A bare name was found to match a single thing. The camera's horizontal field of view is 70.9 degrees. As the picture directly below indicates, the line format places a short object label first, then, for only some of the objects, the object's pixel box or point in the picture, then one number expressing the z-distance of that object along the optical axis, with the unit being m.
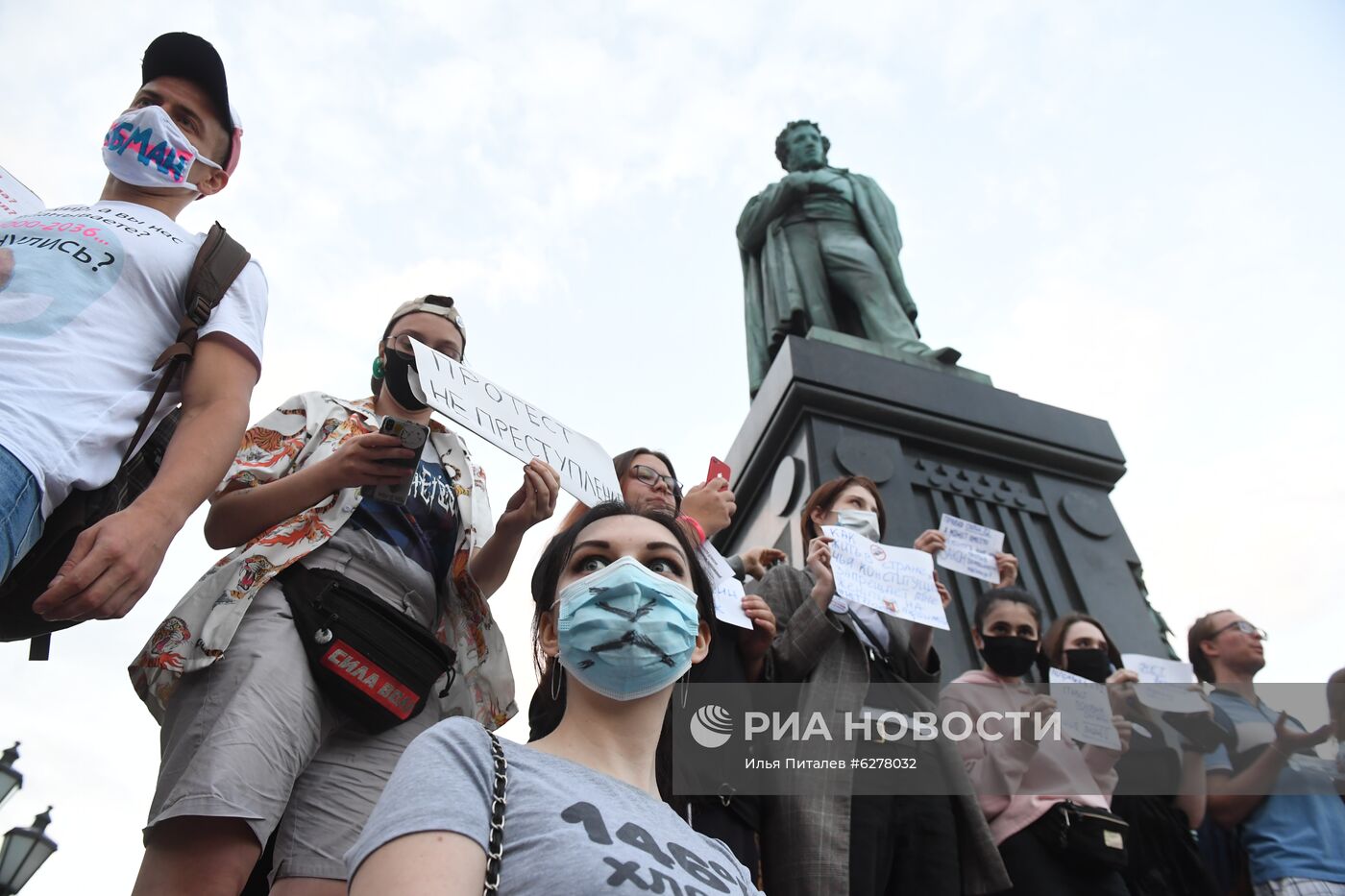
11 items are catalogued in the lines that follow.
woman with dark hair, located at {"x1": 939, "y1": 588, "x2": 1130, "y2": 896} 2.74
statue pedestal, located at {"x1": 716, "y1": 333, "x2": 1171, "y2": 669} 5.04
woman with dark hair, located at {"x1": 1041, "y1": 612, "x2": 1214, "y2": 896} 3.03
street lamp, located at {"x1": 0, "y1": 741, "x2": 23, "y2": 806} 5.57
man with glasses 2.95
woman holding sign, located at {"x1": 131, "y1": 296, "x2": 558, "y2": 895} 1.65
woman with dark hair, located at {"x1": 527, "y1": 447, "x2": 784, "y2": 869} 2.20
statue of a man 7.33
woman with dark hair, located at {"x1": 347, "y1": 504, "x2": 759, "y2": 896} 1.20
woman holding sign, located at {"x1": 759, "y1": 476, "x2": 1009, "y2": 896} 2.44
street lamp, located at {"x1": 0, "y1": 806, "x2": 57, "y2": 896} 5.59
